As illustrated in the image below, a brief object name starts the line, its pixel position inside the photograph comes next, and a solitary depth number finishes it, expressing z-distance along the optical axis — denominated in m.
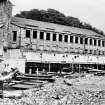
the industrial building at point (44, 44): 38.08
